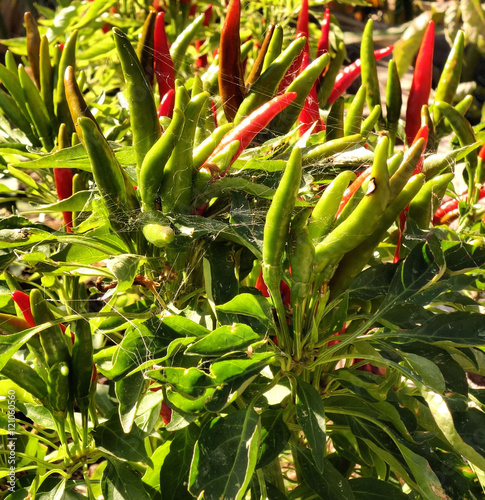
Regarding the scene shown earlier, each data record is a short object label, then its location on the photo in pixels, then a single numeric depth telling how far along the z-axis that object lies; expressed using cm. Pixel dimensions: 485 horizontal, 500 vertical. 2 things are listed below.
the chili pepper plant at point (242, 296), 46
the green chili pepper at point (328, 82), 62
